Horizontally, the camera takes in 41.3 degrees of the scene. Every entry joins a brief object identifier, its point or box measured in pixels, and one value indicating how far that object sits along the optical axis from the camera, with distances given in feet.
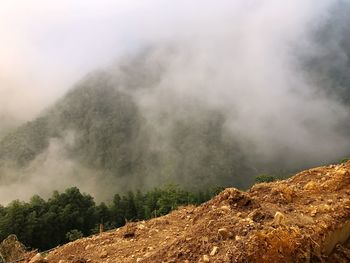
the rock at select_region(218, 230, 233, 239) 27.27
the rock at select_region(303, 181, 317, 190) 35.78
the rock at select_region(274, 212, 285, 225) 28.04
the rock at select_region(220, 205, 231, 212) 30.93
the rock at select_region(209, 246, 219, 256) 26.14
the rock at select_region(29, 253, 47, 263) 31.07
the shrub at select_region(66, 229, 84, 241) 210.59
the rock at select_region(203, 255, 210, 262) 25.65
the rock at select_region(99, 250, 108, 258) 31.17
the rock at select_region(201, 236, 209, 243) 27.31
